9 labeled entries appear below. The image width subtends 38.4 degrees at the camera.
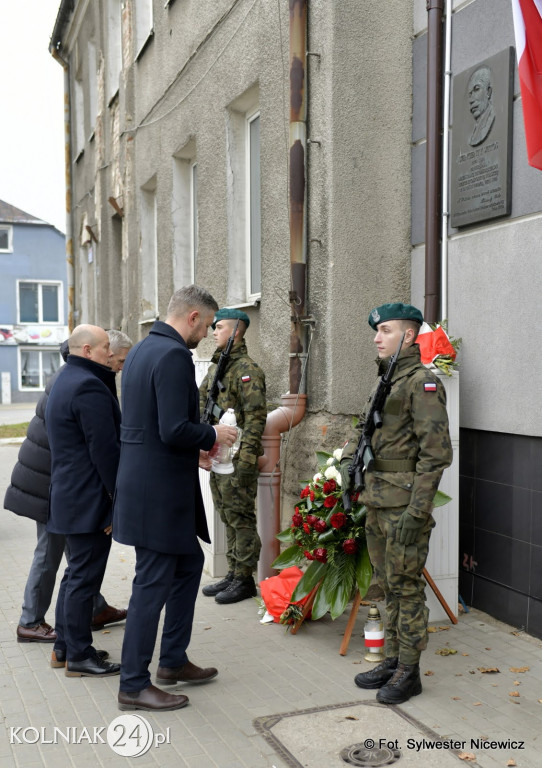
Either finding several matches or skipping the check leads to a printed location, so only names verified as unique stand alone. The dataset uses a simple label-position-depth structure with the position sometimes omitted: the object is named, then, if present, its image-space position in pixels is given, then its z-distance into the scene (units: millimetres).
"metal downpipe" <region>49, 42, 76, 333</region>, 17328
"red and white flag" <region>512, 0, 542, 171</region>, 3869
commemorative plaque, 4902
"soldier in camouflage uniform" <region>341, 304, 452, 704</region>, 3721
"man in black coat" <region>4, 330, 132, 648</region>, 4797
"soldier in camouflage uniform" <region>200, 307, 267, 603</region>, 5625
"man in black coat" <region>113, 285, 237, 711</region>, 3674
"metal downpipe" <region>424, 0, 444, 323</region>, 5512
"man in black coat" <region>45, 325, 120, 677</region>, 4125
